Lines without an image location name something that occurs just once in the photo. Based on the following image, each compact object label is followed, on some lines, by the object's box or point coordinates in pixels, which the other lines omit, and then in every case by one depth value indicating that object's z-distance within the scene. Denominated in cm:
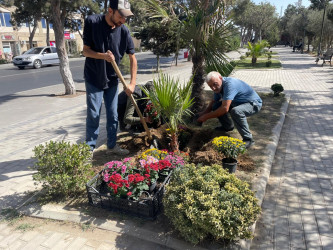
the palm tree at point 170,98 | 335
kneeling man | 410
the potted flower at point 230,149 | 348
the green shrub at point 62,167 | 290
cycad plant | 1938
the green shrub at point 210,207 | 225
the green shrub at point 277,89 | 867
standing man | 334
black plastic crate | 270
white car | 2083
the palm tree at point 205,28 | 472
